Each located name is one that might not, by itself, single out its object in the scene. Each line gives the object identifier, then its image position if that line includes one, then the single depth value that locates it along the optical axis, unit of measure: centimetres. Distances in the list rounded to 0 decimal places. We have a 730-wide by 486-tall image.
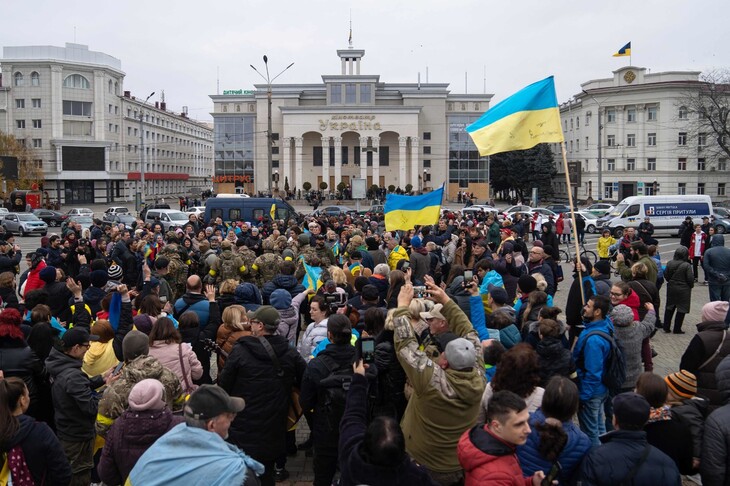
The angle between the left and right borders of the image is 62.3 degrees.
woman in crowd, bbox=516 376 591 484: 390
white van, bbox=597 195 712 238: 3528
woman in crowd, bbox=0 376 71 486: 397
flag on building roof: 4963
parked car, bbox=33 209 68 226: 4538
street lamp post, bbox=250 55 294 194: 3395
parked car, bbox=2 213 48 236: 3888
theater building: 7081
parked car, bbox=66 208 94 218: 4471
